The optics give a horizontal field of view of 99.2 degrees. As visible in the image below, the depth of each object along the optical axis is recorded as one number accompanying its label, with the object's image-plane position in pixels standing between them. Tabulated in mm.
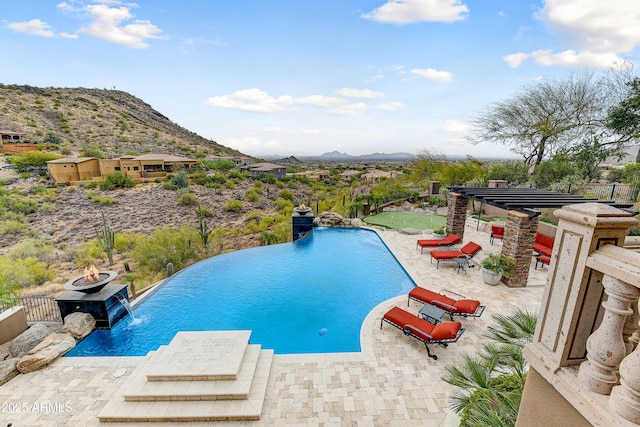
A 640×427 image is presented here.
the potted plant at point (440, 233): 12742
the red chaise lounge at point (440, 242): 11445
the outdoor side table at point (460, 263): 9695
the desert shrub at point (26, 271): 12086
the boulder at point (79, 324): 6816
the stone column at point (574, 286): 1635
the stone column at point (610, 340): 1468
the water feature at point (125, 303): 7723
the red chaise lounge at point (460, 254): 9945
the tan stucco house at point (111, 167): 27161
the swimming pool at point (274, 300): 6863
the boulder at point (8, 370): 5323
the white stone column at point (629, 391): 1321
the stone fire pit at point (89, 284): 7121
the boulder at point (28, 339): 6113
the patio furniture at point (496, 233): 12069
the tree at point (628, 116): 13578
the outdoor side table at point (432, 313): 6574
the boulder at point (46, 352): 5562
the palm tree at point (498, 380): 2804
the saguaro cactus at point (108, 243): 13305
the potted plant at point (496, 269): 8461
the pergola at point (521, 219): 7922
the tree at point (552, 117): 18719
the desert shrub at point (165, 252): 12633
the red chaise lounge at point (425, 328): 5770
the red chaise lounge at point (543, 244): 9742
